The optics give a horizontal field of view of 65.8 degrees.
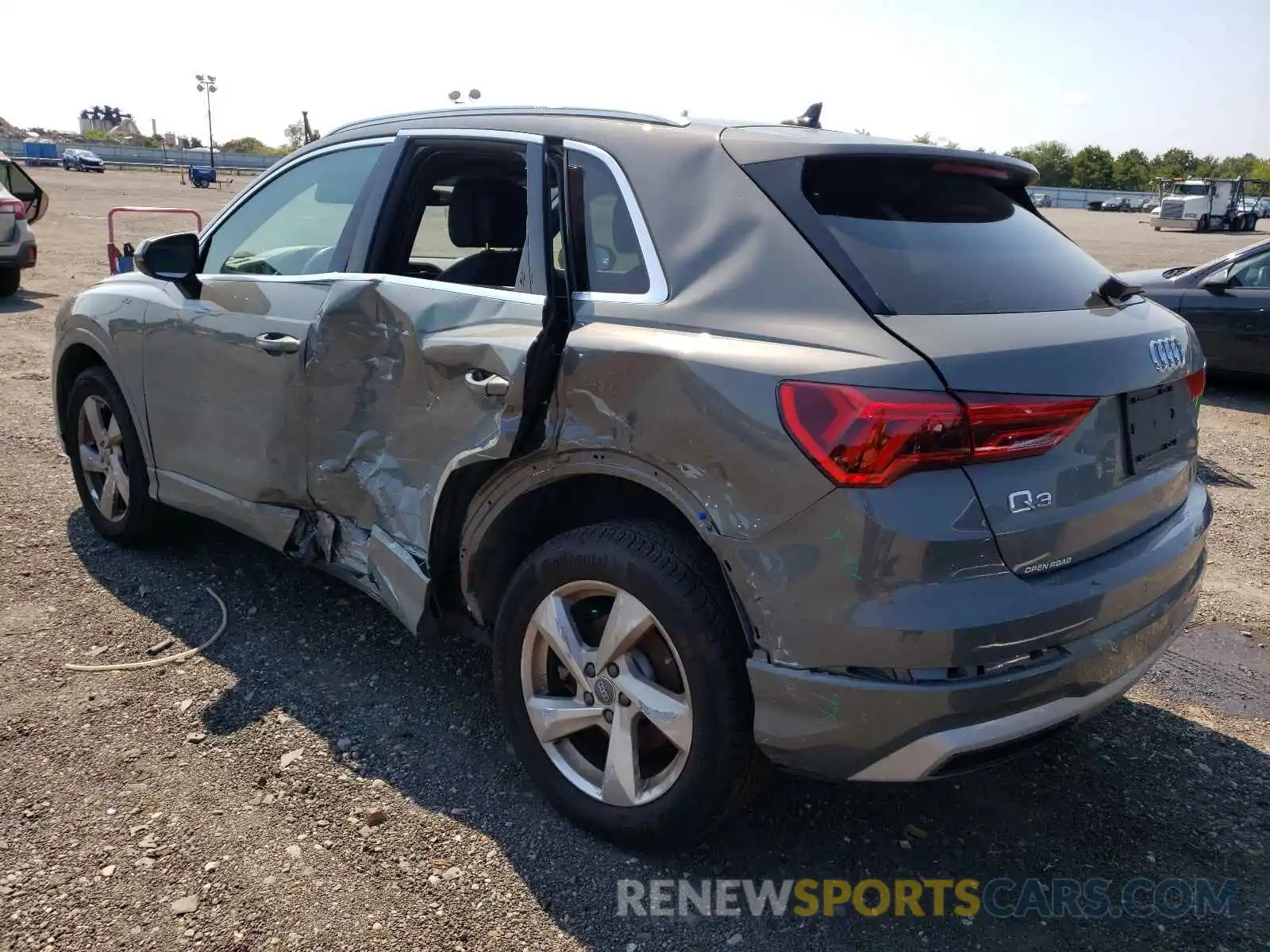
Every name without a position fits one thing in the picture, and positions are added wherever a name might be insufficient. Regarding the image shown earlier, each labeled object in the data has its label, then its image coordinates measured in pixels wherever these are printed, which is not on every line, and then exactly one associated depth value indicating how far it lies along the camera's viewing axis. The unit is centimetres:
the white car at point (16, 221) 1201
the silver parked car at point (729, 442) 209
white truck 4522
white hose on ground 356
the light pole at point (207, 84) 9019
